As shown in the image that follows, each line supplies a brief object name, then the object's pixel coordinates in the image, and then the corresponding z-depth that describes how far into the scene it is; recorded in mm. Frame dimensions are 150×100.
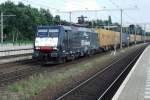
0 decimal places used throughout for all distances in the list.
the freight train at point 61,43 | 20057
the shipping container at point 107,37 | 35174
